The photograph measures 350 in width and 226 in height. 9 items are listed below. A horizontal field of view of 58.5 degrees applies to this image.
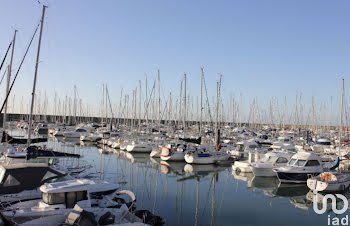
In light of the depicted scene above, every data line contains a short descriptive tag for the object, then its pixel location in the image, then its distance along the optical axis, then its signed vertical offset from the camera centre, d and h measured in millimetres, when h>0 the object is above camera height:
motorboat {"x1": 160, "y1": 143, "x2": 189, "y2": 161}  33775 -3679
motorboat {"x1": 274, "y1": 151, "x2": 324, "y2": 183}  22172 -3260
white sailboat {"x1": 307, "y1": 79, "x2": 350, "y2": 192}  19500 -3663
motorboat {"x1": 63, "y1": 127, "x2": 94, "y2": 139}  61250 -2959
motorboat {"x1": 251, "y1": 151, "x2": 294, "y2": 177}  25188 -3305
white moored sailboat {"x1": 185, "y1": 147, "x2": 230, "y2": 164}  32125 -3687
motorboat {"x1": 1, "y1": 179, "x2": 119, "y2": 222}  10898 -3181
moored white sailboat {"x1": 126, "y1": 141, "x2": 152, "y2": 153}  41156 -3790
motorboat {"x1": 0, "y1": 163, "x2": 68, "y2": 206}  12867 -2698
